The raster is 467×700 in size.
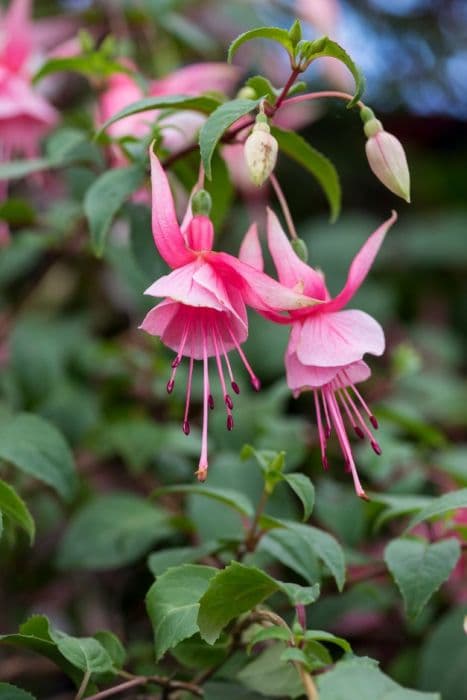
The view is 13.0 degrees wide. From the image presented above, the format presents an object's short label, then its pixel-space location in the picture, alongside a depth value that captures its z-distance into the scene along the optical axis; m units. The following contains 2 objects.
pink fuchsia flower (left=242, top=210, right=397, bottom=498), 0.50
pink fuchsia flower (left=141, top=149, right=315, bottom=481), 0.49
